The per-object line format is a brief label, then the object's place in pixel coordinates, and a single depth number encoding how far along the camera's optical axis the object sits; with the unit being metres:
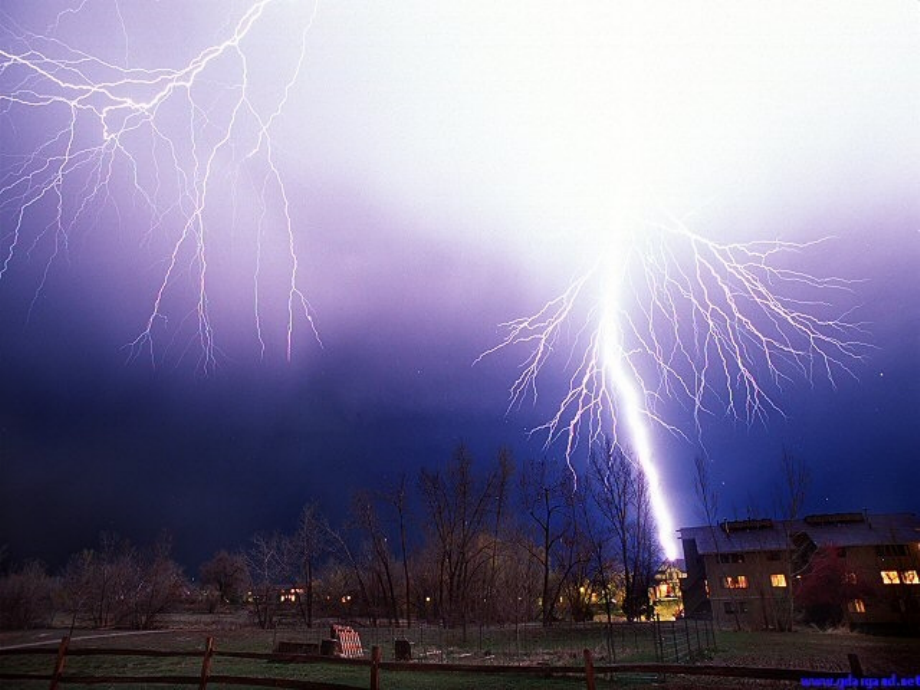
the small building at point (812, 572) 34.97
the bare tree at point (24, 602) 42.00
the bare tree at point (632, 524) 45.36
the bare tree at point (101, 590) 46.78
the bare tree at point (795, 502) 39.50
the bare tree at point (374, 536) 53.84
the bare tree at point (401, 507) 53.38
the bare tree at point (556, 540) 49.12
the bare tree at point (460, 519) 48.53
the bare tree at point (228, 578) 74.44
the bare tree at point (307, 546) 55.16
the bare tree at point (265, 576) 45.78
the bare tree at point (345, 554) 53.72
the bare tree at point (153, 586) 45.44
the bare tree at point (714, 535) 39.75
